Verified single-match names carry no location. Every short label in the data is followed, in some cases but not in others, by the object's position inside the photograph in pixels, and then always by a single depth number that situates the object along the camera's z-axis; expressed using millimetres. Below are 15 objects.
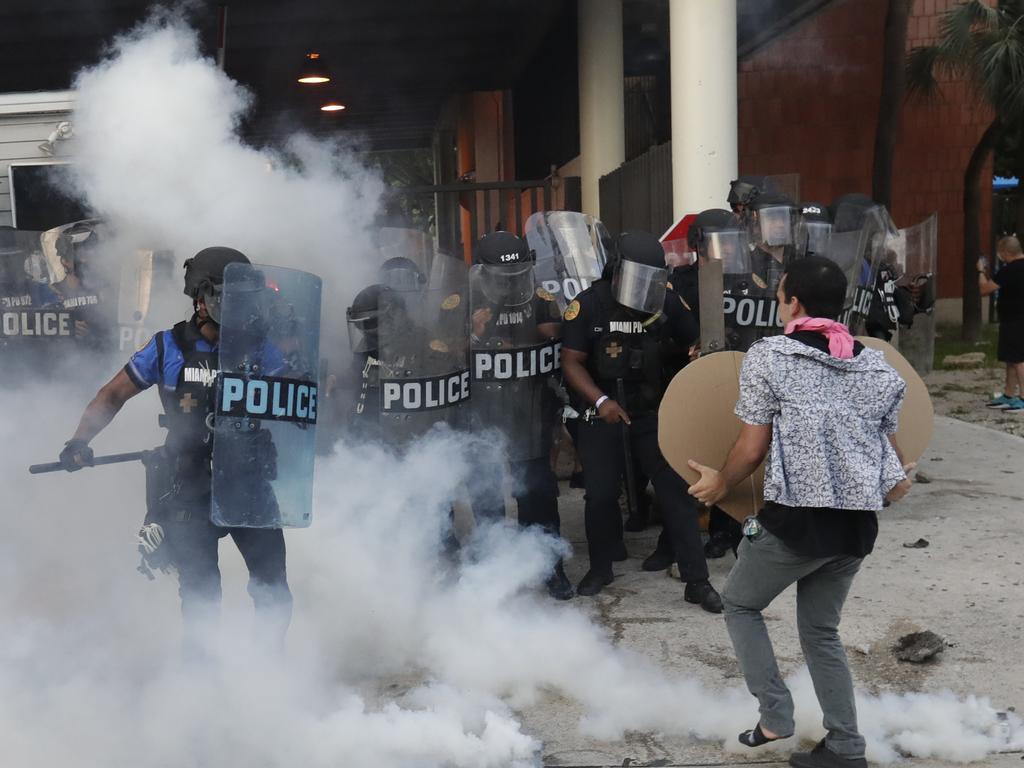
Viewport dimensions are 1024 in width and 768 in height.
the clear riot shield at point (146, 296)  5715
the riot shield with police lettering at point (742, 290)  5898
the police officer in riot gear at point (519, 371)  5379
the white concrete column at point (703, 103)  7885
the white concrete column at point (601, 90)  10711
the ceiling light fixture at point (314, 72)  9070
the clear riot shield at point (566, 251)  6574
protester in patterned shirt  3307
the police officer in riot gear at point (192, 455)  4117
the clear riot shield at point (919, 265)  7617
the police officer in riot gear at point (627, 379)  5277
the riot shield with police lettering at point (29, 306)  7012
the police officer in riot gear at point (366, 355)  5172
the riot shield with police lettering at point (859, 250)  6367
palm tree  14906
